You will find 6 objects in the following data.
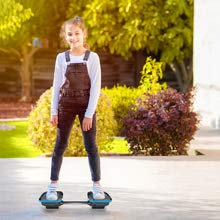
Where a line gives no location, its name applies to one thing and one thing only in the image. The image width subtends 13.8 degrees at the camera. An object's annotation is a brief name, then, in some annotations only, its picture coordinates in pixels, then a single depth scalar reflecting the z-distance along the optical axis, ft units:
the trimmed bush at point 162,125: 48.91
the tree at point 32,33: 100.20
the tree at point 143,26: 95.14
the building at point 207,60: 70.54
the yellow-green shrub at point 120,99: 67.62
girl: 29.89
